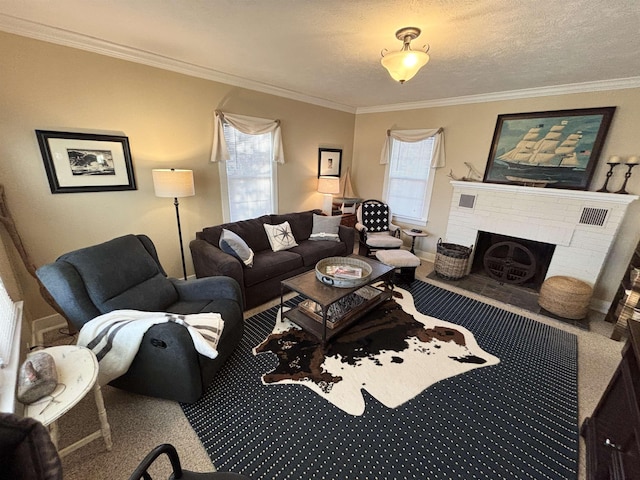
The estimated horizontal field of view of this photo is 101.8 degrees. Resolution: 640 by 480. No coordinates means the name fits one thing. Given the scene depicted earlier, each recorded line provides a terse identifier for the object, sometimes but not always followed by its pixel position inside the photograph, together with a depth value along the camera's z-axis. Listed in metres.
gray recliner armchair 1.61
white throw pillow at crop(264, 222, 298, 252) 3.47
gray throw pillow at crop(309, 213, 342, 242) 3.95
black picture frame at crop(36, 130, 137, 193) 2.29
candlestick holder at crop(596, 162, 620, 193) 2.79
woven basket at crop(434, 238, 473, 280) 3.65
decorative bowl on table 2.43
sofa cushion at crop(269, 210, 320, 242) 3.75
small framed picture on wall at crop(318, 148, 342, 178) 4.61
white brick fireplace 2.88
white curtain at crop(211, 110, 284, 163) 3.23
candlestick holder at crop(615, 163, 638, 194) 2.73
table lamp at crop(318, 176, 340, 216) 4.37
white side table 1.11
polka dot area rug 1.45
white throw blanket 1.57
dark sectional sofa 2.73
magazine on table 2.54
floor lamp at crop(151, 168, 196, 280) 2.62
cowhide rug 1.94
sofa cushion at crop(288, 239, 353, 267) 3.44
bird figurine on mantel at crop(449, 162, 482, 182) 3.79
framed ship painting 2.94
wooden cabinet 1.12
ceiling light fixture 1.82
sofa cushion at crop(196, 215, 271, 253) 3.10
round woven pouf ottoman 2.80
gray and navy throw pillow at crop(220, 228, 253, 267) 2.79
